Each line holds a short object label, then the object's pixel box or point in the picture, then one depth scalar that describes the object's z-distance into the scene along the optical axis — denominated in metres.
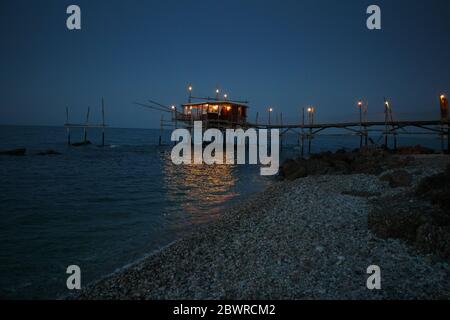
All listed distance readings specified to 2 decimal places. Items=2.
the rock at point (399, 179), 11.29
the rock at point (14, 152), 34.94
